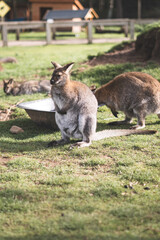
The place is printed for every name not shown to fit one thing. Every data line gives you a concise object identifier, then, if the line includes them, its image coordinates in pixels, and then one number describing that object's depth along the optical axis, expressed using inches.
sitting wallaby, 212.2
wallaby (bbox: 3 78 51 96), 379.6
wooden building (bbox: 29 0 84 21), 1283.2
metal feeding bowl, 248.1
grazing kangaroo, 251.9
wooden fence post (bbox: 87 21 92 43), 815.1
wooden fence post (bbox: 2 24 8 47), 797.2
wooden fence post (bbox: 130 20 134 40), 813.2
